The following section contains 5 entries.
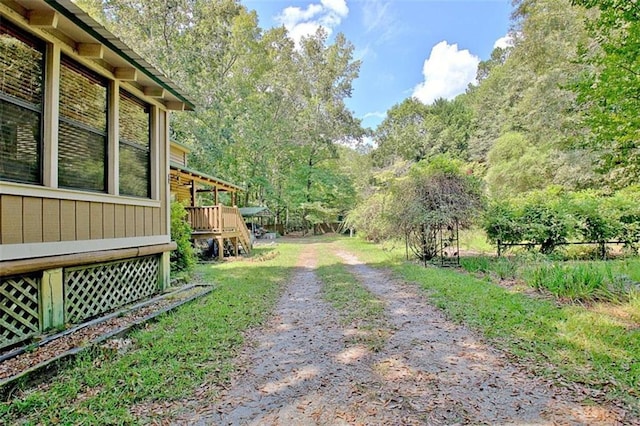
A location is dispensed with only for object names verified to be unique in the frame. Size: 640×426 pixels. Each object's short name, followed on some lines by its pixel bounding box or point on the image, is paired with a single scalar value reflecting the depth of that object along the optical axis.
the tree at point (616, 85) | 5.38
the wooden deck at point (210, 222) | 11.23
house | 3.33
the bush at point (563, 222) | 9.20
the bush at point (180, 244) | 8.04
